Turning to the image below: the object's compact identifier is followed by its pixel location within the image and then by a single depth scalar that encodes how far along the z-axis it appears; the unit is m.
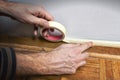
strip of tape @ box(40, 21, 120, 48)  0.80
